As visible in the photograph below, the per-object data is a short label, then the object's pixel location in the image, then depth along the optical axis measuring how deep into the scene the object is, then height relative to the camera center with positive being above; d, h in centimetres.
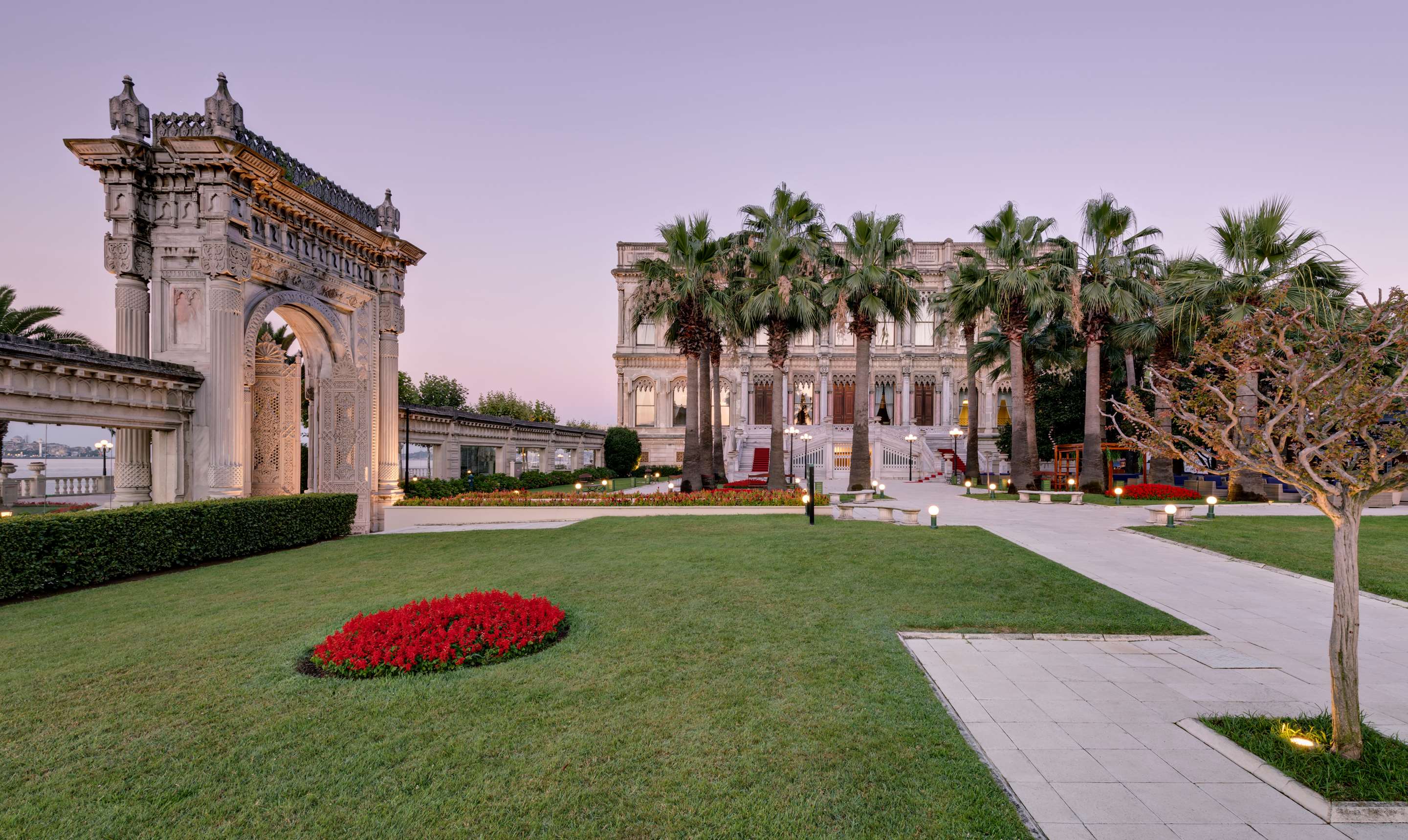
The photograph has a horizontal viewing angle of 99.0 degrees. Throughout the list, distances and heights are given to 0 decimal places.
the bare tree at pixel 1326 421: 371 +7
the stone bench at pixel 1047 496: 2005 -227
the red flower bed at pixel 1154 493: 2320 -239
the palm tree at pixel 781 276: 2188 +603
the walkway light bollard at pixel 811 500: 1475 -166
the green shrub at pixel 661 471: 4253 -254
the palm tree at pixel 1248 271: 1881 +520
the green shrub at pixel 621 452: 4306 -113
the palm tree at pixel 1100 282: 2323 +591
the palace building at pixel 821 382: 5088 +460
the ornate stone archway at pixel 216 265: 1224 +382
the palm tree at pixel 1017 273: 2445 +631
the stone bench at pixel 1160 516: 1495 -210
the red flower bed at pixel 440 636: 534 -189
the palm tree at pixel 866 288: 2288 +560
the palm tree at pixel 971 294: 2555 +602
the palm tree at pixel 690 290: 2227 +541
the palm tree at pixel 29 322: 1986 +401
